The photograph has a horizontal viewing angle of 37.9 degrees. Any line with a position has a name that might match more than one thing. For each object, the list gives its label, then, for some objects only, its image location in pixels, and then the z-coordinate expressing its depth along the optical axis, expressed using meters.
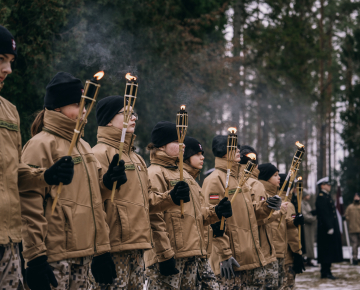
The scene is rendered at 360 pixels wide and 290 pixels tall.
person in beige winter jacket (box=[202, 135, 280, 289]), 6.12
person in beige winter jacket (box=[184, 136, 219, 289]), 5.62
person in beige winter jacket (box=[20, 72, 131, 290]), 3.27
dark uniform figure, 13.06
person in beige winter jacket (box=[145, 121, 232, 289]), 4.90
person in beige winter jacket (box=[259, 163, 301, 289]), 8.16
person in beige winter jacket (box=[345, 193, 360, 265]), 17.25
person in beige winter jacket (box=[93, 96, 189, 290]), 4.26
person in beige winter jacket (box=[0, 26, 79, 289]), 2.92
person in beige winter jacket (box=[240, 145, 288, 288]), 7.11
